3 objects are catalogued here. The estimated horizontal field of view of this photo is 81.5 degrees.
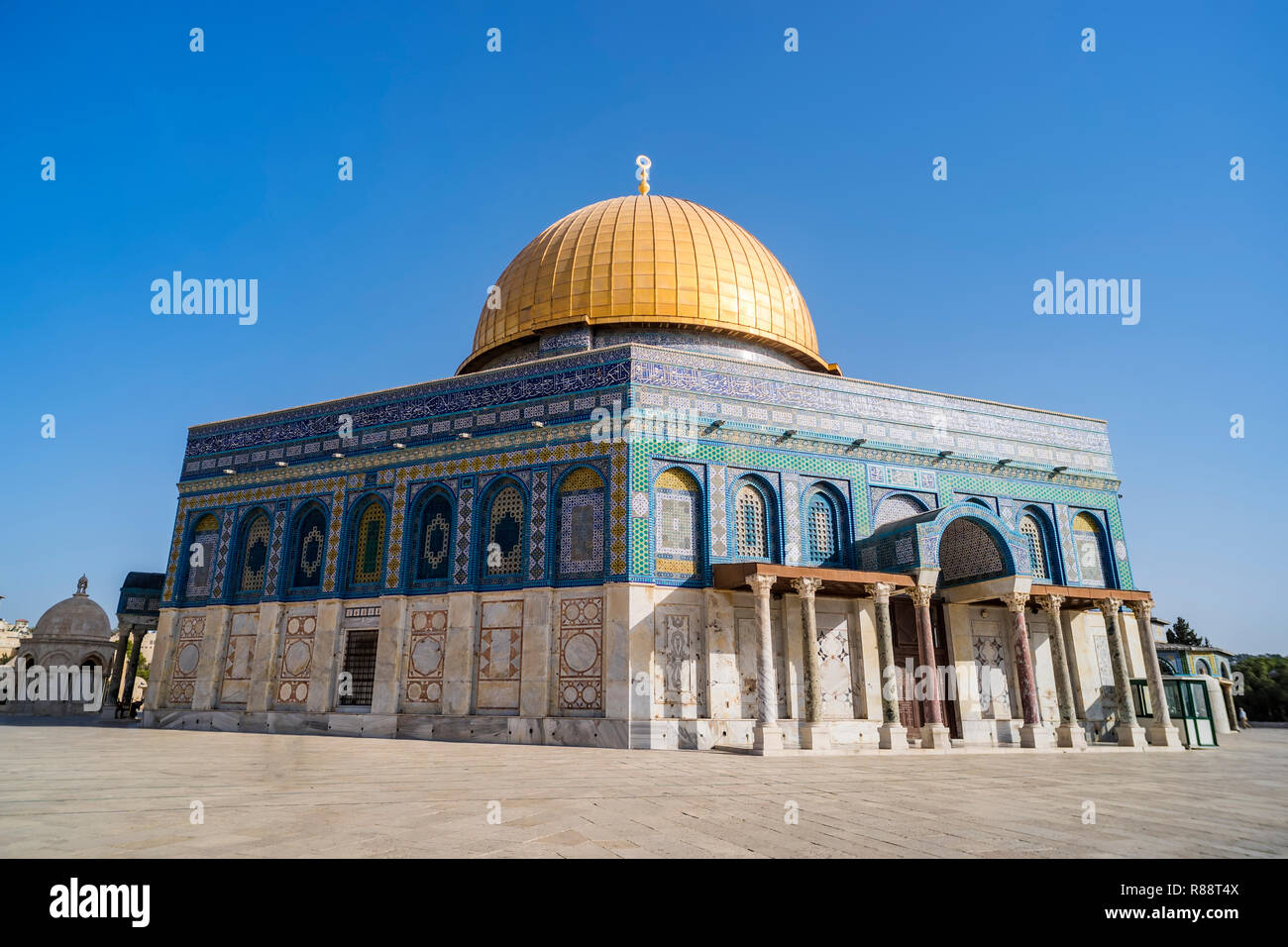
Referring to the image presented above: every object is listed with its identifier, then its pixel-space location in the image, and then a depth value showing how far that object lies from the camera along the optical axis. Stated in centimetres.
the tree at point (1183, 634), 5475
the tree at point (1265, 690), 4091
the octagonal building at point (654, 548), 1611
